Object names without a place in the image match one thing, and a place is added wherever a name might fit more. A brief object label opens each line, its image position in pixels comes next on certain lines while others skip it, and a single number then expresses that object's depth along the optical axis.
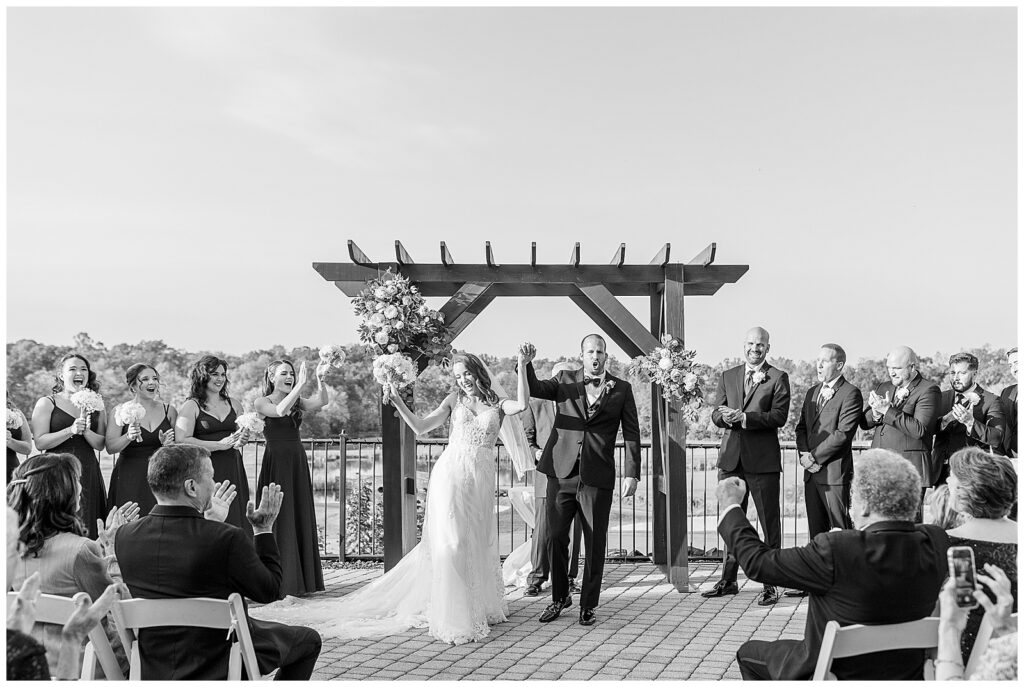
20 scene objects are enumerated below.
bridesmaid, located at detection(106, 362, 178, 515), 6.68
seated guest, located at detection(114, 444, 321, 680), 3.26
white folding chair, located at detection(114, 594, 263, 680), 3.12
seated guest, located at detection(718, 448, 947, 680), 3.04
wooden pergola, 7.59
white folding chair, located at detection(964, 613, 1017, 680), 2.87
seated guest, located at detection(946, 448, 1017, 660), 3.29
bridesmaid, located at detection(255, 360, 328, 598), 7.11
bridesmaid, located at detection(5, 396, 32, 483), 6.56
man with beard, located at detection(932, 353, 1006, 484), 7.11
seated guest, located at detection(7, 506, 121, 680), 2.50
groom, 6.38
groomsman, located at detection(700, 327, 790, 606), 7.09
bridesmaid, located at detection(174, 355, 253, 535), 6.84
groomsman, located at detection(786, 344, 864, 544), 6.96
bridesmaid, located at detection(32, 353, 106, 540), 6.52
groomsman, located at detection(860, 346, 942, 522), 7.04
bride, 6.04
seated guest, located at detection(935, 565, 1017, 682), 2.51
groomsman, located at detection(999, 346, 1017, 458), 7.19
